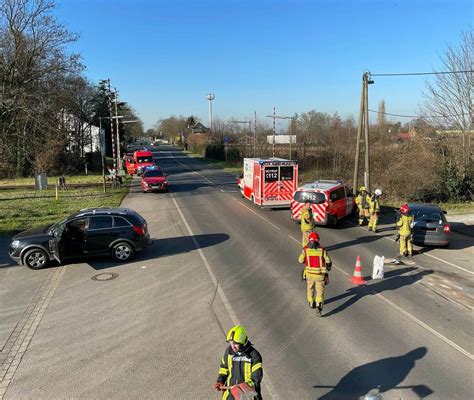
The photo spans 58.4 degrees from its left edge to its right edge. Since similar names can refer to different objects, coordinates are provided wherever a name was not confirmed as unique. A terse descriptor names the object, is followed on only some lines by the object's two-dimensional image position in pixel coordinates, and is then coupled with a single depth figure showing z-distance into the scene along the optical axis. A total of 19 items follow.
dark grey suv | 11.80
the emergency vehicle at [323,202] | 16.85
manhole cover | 10.98
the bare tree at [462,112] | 25.95
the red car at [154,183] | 28.83
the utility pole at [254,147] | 46.30
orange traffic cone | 10.41
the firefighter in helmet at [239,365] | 4.47
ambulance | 20.56
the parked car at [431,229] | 13.84
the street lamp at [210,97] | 108.89
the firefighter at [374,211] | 16.41
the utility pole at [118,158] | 38.34
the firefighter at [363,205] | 17.71
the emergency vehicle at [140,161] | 41.00
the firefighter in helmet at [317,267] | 8.13
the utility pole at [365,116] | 21.41
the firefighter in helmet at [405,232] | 12.62
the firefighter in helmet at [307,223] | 12.96
